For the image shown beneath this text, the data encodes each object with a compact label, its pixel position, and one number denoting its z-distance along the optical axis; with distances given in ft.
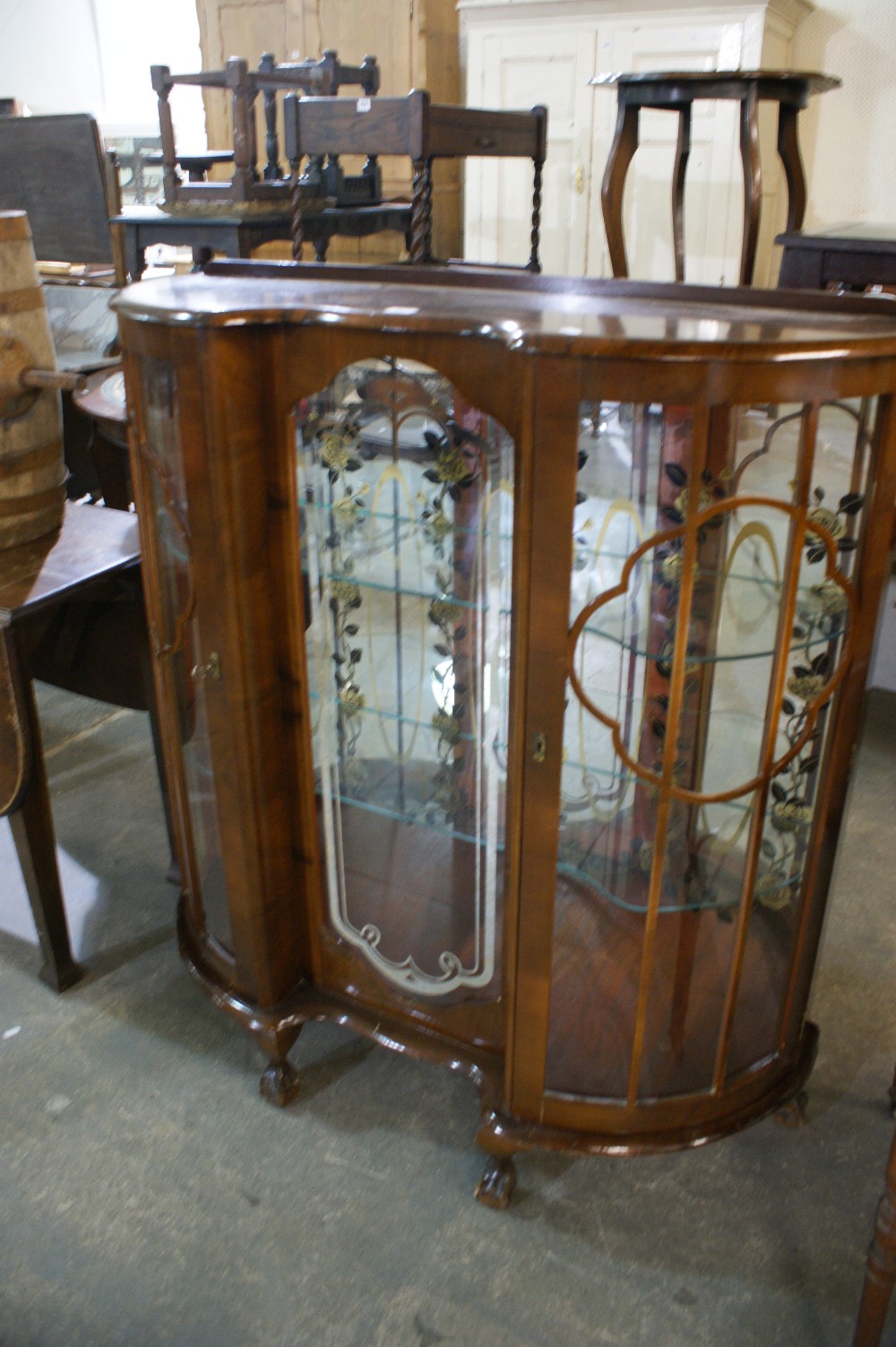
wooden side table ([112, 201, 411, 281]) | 10.17
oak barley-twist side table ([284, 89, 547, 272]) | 7.61
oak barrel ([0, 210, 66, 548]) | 5.05
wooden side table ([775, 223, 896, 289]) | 7.57
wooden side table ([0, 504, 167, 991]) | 4.95
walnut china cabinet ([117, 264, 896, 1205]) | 3.23
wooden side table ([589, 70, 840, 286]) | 6.42
